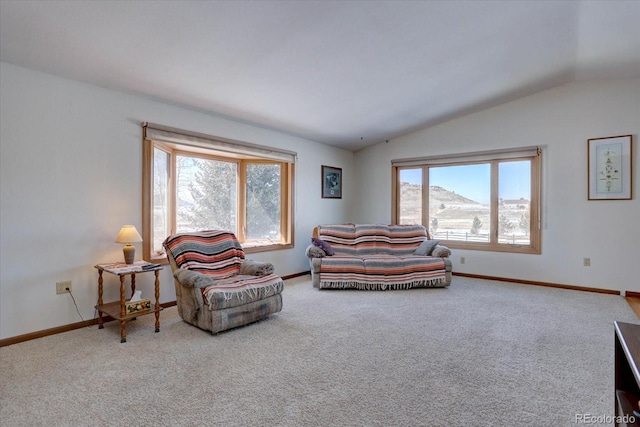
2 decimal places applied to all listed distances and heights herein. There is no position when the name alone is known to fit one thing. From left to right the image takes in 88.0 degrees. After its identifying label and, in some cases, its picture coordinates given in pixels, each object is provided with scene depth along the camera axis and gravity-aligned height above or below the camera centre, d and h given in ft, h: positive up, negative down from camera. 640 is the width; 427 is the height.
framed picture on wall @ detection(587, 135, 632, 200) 14.06 +2.00
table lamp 10.00 -0.80
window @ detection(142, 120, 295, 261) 12.22 +1.07
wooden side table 9.20 -2.46
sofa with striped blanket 14.87 -2.48
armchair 9.67 -2.23
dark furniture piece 3.64 -2.05
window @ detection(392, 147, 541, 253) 16.53 +0.86
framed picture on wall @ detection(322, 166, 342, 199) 19.84 +1.89
